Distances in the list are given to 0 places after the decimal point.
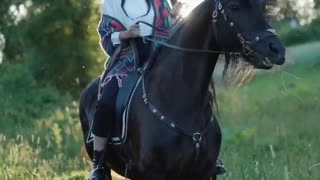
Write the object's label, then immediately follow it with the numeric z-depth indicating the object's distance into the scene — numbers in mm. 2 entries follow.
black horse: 10179
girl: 11214
